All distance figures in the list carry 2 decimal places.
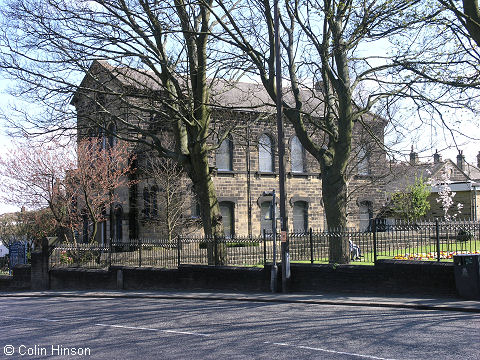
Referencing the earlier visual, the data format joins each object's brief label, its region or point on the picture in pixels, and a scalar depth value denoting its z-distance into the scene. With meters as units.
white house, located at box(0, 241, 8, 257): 45.38
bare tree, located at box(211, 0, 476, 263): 16.69
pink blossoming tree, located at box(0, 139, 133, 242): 29.89
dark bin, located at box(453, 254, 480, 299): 12.81
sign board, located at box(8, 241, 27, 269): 25.25
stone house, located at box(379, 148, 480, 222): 50.41
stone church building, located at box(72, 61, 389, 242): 32.69
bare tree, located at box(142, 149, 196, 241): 30.40
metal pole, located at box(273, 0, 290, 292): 16.16
